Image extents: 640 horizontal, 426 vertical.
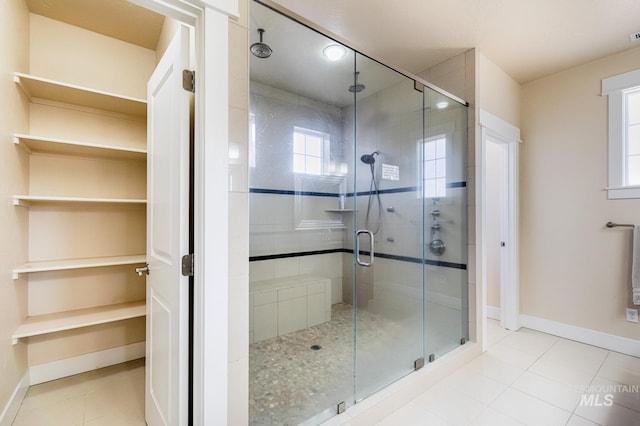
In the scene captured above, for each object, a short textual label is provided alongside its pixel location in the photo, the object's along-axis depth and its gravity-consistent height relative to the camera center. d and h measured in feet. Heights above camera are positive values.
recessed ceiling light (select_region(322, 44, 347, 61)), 6.28 +3.53
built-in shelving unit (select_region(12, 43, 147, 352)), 6.25 +1.17
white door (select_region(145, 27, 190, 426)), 3.94 -0.42
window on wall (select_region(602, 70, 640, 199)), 8.30 +2.14
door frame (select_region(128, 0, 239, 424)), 3.69 +0.11
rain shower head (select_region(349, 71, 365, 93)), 7.63 +3.25
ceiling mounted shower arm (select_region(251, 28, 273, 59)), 4.93 +2.99
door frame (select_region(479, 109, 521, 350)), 10.14 -0.90
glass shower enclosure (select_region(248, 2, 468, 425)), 6.59 -0.26
